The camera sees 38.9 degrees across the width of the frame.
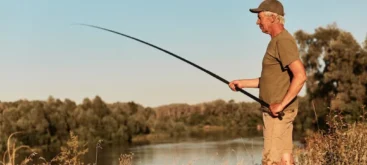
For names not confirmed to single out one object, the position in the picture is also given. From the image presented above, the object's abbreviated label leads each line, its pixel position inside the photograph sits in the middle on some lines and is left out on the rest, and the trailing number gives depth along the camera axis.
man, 3.63
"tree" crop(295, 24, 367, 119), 29.06
